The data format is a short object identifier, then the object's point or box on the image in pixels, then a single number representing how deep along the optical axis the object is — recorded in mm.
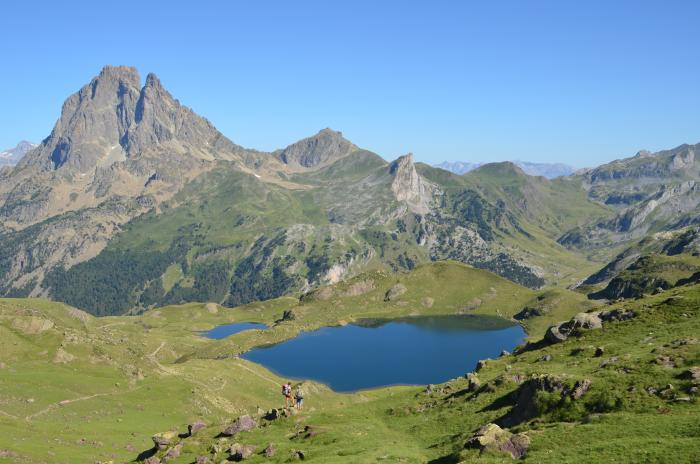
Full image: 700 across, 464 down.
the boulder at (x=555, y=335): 84250
